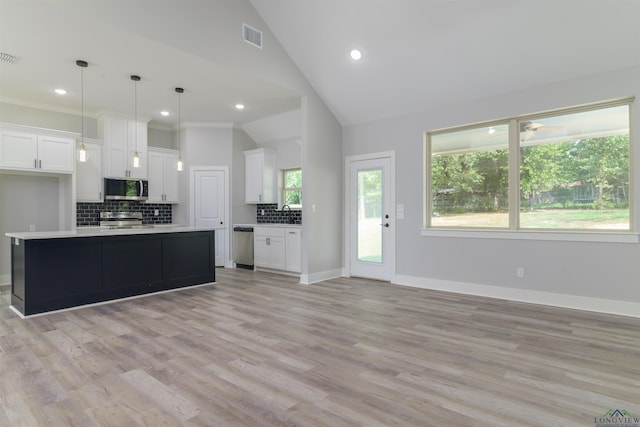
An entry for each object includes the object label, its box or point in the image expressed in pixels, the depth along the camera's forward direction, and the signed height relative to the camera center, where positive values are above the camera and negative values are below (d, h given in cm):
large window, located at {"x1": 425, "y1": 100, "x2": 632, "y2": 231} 412 +50
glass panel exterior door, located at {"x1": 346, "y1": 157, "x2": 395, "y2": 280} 587 -13
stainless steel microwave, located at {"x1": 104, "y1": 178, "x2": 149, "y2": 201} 640 +43
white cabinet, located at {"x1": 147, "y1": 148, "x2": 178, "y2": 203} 708 +74
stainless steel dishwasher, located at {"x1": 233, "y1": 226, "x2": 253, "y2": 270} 726 -73
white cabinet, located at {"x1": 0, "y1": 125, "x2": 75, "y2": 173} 516 +96
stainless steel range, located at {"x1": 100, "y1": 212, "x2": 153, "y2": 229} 662 -15
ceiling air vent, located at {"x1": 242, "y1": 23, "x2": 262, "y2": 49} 476 +242
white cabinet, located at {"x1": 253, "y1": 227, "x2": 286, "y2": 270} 670 -70
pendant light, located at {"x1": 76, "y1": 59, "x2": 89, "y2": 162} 440 +185
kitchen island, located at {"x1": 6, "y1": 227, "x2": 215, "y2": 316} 400 -68
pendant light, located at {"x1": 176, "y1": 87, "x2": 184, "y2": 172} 536 +187
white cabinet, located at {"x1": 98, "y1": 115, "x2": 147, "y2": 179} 642 +126
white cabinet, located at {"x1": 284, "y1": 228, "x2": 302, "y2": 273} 640 -71
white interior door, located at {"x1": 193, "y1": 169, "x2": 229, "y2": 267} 747 +14
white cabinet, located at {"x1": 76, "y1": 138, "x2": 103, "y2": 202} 612 +64
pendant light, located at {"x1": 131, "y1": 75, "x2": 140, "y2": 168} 479 +185
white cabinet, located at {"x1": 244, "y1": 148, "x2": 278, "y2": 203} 748 +76
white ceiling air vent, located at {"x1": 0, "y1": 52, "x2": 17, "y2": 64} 418 +186
